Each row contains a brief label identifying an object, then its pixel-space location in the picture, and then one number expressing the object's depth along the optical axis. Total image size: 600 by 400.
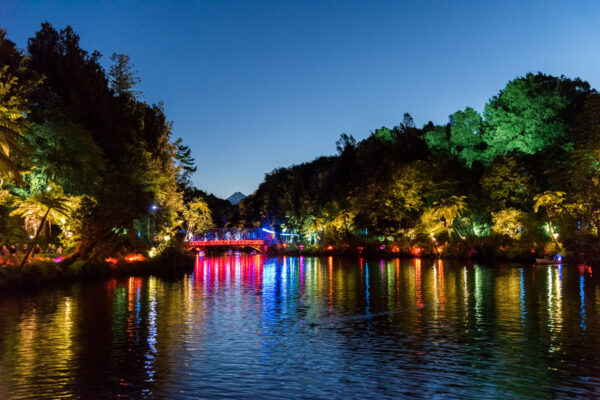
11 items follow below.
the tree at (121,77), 70.81
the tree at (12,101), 23.61
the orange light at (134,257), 53.28
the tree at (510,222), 66.94
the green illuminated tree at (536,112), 71.19
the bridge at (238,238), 102.00
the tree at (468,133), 82.62
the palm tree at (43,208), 40.56
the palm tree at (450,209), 75.06
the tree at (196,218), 78.81
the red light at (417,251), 81.00
